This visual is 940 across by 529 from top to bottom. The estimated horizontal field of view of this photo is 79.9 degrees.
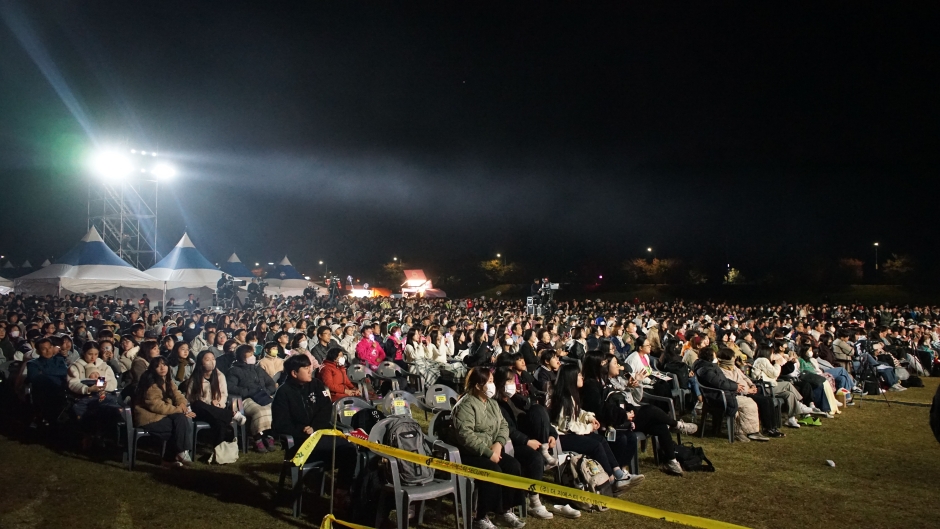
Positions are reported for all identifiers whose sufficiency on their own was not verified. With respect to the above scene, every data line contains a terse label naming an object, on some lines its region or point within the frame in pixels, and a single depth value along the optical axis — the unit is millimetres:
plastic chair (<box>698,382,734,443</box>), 7215
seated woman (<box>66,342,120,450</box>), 6301
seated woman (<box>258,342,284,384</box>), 7683
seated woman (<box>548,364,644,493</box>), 5039
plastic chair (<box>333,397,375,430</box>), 5117
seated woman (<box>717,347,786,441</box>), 7594
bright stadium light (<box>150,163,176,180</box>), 29203
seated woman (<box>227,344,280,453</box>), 6566
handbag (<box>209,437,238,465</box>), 5921
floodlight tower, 27188
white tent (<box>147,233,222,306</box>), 23078
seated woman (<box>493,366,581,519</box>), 4672
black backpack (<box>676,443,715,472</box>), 5793
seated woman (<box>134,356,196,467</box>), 5727
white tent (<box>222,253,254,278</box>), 29828
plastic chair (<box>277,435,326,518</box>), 4527
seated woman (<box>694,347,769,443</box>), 7207
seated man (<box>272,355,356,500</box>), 4793
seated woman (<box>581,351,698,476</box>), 5637
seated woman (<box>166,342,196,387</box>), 7094
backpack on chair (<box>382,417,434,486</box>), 4082
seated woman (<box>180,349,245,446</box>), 6012
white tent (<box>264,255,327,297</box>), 31192
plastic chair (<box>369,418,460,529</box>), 3904
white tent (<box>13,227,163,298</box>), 19172
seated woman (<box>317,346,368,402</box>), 6160
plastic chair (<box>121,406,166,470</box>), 5660
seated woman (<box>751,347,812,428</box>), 8219
